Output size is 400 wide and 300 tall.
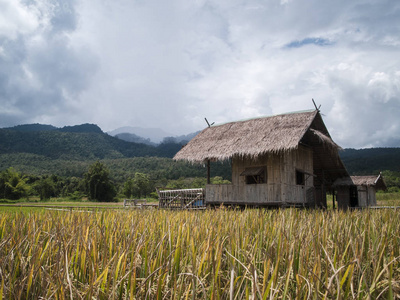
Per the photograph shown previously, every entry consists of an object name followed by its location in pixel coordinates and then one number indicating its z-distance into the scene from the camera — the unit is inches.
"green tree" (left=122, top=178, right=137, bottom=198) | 1600.6
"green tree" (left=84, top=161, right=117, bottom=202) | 1590.8
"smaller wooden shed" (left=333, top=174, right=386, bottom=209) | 719.7
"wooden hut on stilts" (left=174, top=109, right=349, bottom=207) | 448.1
